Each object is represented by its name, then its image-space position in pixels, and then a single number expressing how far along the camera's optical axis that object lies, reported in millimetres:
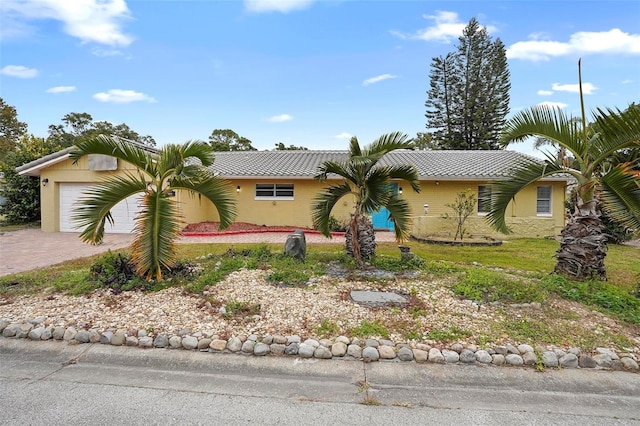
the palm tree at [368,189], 6473
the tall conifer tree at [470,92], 31062
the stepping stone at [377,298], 4777
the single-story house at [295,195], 13352
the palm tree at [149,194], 5172
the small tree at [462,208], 11992
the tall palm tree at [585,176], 4996
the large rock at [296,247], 7133
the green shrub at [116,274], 5312
